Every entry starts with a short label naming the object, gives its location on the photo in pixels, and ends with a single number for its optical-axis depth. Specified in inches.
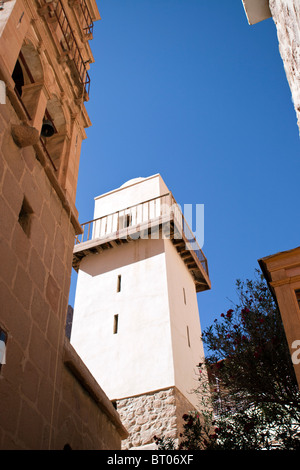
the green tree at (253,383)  258.8
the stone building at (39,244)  189.9
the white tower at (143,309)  500.1
